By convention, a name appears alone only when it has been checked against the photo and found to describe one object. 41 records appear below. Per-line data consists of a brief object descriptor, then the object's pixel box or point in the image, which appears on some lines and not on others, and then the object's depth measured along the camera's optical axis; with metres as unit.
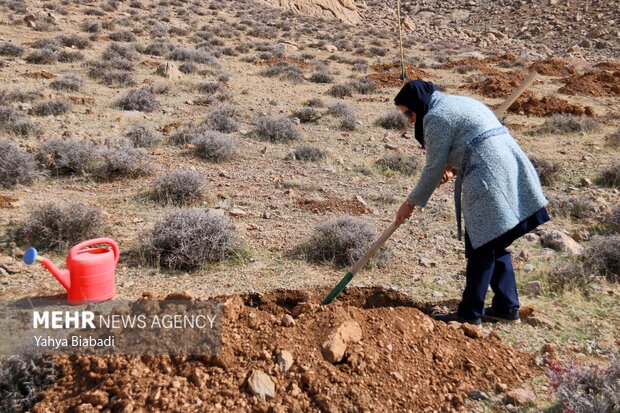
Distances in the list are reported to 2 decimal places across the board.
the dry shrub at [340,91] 12.02
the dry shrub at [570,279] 3.89
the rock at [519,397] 2.53
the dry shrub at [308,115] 9.50
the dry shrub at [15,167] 5.43
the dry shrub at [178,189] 5.36
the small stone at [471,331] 3.10
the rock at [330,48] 19.95
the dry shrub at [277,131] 8.09
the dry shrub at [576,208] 5.65
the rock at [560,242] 4.66
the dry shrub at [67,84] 9.65
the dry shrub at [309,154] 7.26
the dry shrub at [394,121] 9.46
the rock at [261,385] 2.35
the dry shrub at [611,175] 6.62
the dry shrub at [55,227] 4.27
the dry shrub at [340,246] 4.32
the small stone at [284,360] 2.50
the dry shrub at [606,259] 4.13
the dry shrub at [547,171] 6.79
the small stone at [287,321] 2.82
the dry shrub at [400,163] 7.10
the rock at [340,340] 2.62
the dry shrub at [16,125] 7.03
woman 2.86
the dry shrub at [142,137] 7.22
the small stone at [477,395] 2.57
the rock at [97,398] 2.29
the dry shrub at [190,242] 4.08
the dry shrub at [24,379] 2.33
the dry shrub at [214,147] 6.91
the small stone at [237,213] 5.21
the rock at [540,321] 3.37
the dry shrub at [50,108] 8.05
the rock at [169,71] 11.78
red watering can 3.13
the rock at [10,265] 3.80
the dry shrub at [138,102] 8.94
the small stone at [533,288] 3.90
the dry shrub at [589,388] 2.27
